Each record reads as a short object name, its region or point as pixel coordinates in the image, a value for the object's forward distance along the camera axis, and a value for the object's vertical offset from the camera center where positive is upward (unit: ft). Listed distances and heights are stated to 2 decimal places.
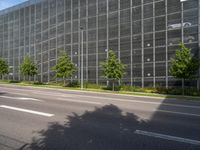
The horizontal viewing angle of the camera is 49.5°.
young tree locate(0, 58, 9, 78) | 156.66 +7.33
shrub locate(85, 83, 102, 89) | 113.58 -5.22
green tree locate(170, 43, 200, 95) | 78.43 +3.79
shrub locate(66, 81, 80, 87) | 122.38 -4.38
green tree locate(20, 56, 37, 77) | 136.26 +6.18
